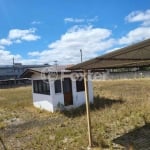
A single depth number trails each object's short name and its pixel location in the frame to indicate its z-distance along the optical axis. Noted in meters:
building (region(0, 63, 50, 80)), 39.90
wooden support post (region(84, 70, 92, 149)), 4.88
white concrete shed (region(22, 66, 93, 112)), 9.62
